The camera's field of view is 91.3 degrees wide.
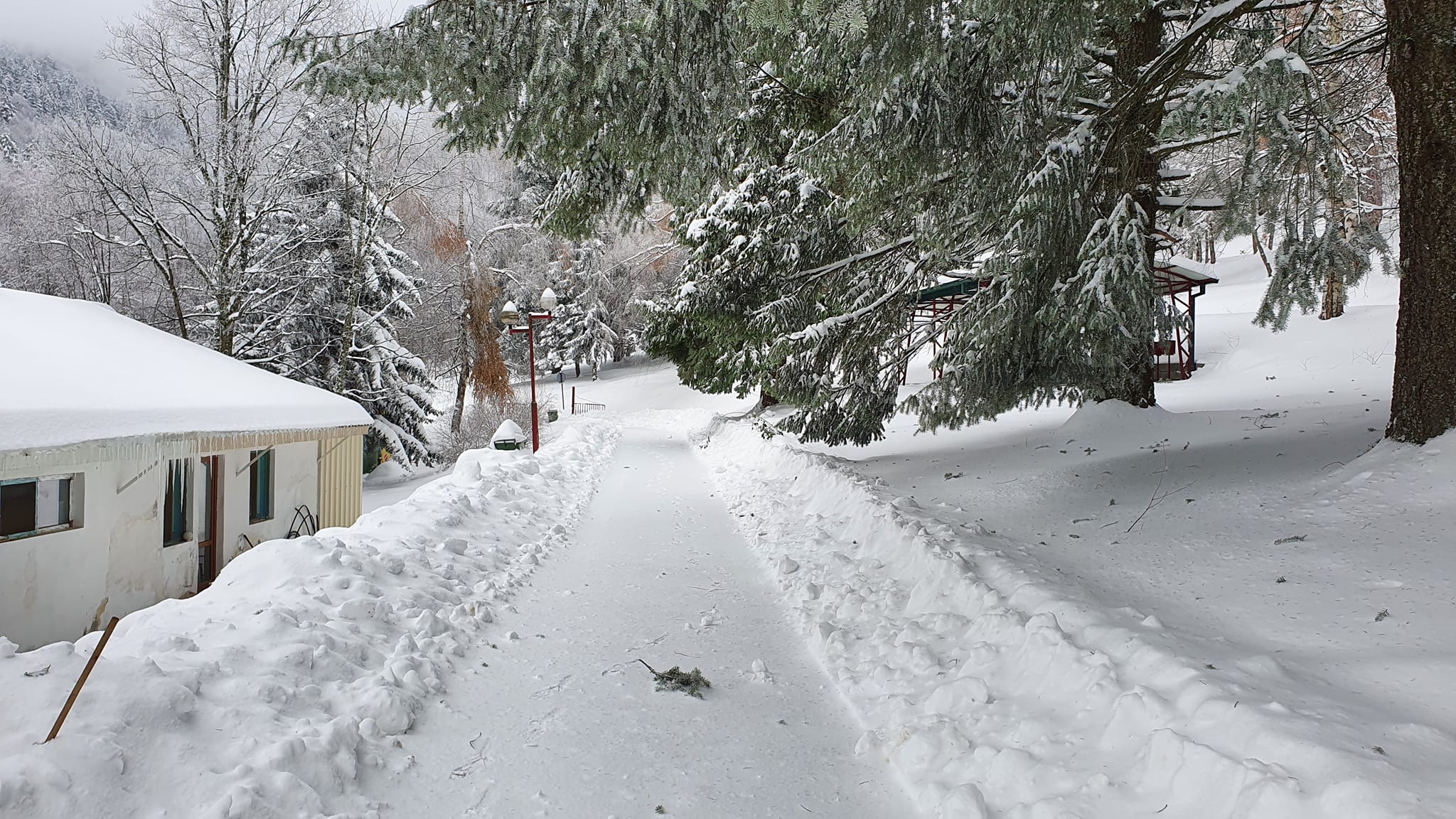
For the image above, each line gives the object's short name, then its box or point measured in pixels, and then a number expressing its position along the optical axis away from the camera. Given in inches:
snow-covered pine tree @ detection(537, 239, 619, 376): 1528.1
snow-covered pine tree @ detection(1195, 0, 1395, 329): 257.0
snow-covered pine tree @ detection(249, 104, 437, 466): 637.9
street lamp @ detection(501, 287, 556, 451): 548.4
